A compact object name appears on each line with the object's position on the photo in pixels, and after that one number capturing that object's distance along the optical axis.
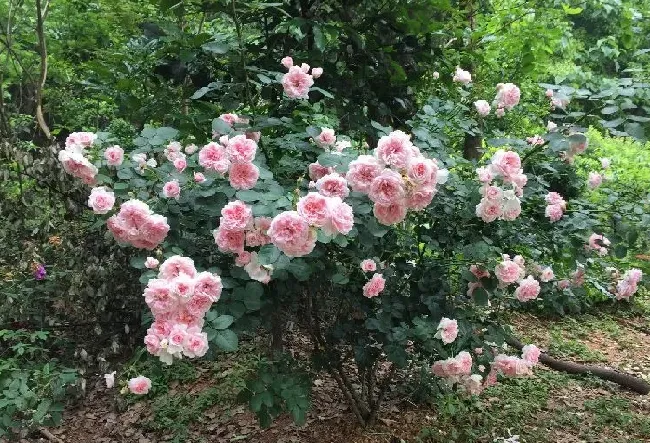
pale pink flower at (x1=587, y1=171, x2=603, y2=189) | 2.31
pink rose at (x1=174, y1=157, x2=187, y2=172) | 1.86
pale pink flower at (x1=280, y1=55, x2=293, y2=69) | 2.10
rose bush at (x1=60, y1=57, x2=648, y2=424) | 1.53
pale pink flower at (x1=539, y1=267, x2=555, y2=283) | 2.39
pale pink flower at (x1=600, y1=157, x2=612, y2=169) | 2.51
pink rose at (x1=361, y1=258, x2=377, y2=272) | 1.96
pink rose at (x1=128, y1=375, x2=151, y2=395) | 1.85
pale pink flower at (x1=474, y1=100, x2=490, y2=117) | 2.45
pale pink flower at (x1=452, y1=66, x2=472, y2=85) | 2.63
